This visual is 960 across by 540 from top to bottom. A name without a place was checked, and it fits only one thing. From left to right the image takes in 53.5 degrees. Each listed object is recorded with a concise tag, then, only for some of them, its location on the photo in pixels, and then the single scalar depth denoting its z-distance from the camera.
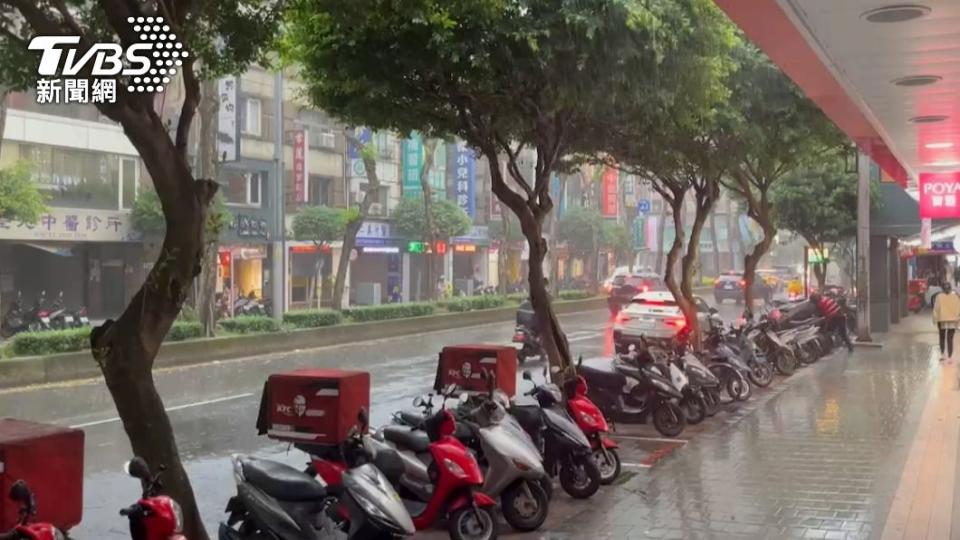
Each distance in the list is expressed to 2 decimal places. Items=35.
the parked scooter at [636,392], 10.02
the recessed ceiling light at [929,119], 9.99
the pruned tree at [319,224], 31.41
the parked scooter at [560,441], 7.32
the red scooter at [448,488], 6.06
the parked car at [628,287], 32.44
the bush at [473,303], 29.25
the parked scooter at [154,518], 4.20
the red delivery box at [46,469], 4.41
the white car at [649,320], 18.00
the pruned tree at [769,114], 14.34
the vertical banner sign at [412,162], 32.78
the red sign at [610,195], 47.25
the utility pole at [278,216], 23.59
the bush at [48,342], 16.08
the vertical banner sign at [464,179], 39.59
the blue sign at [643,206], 51.94
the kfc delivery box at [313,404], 6.27
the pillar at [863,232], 19.34
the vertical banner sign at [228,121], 23.81
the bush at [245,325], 20.81
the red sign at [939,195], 15.61
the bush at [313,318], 22.59
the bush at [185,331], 18.81
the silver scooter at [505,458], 6.44
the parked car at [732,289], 41.56
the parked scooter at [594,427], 7.64
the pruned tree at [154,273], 5.25
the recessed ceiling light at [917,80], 7.90
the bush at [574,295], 37.84
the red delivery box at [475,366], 8.41
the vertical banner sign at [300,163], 30.77
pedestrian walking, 16.48
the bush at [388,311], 24.81
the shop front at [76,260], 25.52
